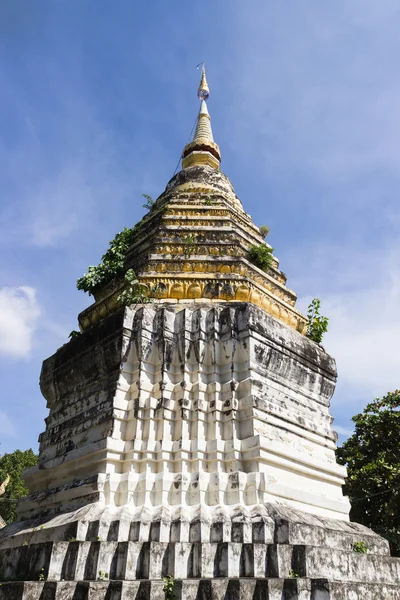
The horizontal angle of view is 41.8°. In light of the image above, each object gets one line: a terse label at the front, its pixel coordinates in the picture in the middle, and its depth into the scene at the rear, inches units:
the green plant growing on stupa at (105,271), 472.4
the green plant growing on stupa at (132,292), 401.4
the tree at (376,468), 709.9
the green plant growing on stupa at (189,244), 447.8
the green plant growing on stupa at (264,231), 554.8
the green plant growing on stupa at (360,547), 298.4
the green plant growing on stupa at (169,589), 241.1
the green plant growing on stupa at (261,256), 463.6
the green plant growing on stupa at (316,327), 469.7
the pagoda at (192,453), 259.3
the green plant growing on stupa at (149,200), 563.4
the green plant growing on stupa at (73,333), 444.0
